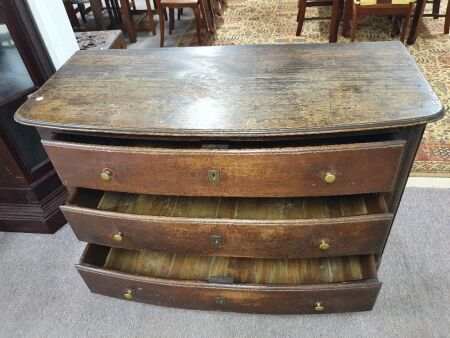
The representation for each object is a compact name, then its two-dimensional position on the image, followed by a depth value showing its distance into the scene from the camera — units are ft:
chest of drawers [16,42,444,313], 2.74
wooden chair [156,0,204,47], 9.34
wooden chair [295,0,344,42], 9.33
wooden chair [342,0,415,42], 8.20
